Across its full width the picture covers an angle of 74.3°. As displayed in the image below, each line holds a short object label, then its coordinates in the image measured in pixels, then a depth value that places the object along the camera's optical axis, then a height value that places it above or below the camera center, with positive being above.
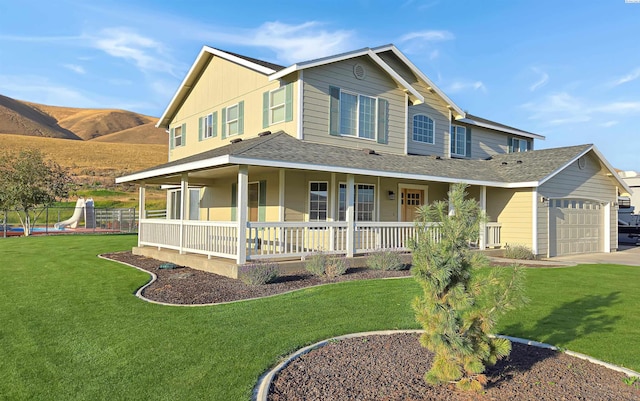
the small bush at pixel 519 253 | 15.74 -1.35
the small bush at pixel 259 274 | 9.62 -1.44
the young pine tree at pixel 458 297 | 3.99 -0.78
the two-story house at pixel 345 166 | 12.55 +1.61
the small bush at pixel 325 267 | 10.84 -1.38
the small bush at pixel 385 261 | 11.86 -1.33
